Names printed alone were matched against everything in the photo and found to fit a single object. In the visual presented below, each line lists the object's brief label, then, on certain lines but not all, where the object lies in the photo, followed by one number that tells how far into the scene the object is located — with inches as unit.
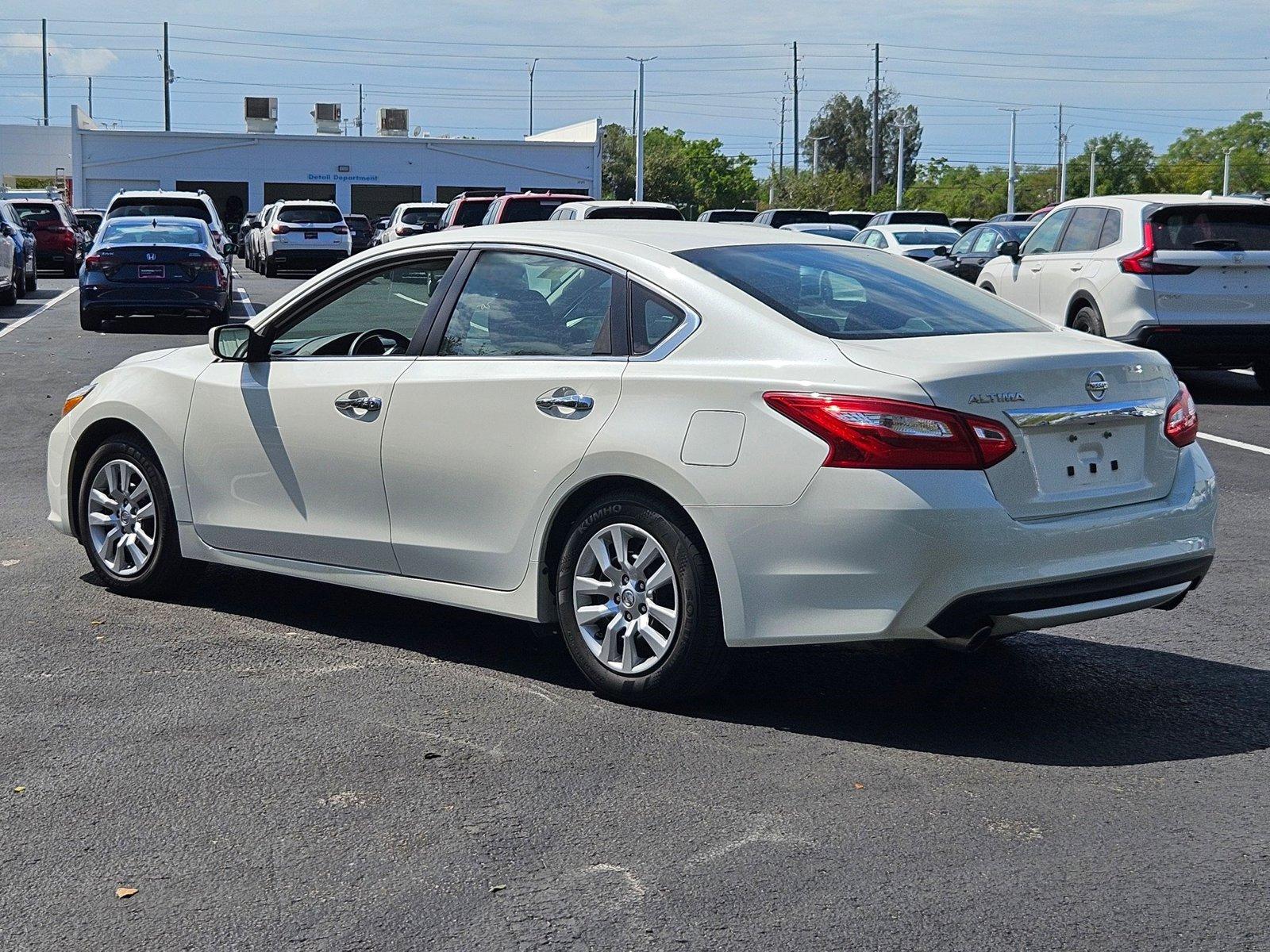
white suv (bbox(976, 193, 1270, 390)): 551.5
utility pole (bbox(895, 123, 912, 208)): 3682.1
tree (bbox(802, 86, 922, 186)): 5974.4
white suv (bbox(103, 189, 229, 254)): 1063.0
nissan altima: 188.9
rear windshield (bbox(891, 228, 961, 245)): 1182.9
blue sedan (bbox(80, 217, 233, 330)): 816.3
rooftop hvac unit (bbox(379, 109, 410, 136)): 3307.1
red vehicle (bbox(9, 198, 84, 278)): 1439.5
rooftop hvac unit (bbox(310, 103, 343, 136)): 3344.0
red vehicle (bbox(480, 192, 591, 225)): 987.9
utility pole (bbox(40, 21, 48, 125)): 4773.6
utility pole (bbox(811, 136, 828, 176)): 5365.2
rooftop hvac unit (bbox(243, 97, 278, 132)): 3169.3
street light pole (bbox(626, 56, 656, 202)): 2913.4
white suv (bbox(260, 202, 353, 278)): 1497.3
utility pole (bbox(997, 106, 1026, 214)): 3606.3
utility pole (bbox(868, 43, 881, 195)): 4142.5
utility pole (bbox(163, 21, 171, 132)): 3572.8
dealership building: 3014.3
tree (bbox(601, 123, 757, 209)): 5467.5
